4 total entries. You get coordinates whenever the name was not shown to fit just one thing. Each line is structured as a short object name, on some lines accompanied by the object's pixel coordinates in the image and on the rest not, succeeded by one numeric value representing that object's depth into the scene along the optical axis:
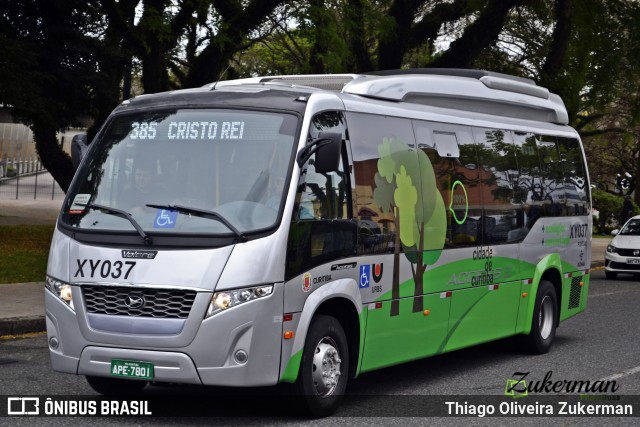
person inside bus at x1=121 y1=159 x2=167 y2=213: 8.52
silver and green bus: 8.00
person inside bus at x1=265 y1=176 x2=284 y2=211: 8.30
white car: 24.73
